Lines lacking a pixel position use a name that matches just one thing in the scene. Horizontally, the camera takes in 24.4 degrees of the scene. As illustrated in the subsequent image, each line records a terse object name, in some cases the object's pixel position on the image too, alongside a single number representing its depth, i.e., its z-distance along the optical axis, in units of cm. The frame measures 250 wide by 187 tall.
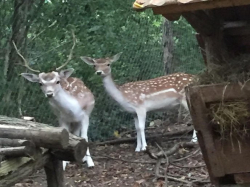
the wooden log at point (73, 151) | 452
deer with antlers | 735
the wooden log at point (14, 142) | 396
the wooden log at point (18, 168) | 395
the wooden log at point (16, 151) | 394
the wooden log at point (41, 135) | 402
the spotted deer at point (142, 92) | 859
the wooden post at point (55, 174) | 489
